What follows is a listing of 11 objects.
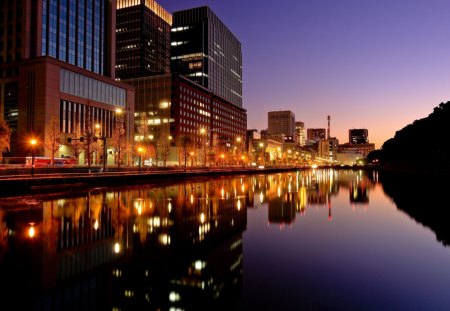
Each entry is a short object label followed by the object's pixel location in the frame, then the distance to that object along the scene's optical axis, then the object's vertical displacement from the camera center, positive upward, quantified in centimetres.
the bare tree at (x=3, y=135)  5159 +373
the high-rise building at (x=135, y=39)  18162 +6331
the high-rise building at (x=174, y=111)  13788 +1992
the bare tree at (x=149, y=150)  10687 +317
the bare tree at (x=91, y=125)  8285 +871
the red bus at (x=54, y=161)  6026 -24
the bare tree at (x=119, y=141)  7875 +454
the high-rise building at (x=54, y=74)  8125 +2153
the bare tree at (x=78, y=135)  6957 +519
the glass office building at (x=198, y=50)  19438 +6148
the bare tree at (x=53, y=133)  6716 +545
